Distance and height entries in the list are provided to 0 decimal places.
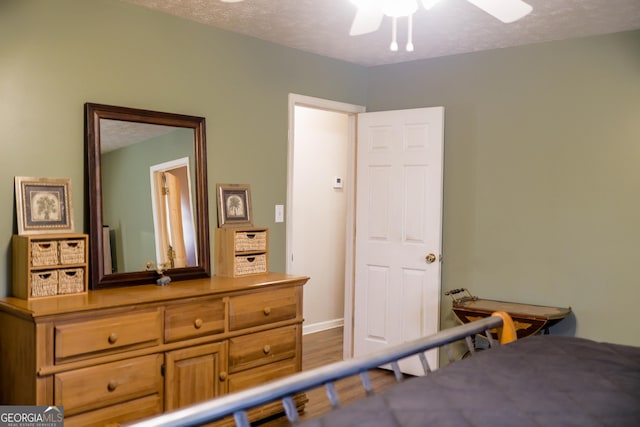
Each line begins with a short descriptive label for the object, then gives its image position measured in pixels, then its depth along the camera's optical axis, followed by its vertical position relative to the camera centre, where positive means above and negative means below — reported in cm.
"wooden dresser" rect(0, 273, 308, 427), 249 -75
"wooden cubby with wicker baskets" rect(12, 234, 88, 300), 267 -36
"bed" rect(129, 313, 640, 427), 138 -54
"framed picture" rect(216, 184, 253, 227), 368 -10
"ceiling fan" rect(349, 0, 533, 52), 210 +67
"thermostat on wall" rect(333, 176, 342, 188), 584 +7
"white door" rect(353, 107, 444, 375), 430 -29
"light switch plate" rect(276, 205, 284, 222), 409 -17
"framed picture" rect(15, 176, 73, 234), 280 -9
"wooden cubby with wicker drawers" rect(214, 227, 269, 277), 355 -38
